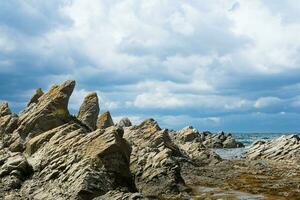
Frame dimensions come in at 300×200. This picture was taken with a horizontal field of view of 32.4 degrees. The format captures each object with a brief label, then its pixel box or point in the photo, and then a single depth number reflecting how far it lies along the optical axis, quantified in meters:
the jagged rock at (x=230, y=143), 178.46
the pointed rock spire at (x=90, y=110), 100.24
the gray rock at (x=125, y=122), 139.75
